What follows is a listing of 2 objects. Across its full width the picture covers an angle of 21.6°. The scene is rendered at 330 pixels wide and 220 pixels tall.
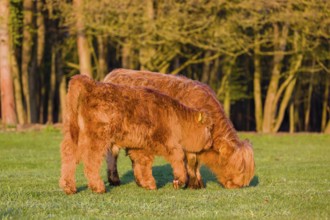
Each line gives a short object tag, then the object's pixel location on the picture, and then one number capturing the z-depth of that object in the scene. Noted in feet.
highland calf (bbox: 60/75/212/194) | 40.83
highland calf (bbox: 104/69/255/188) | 46.11
